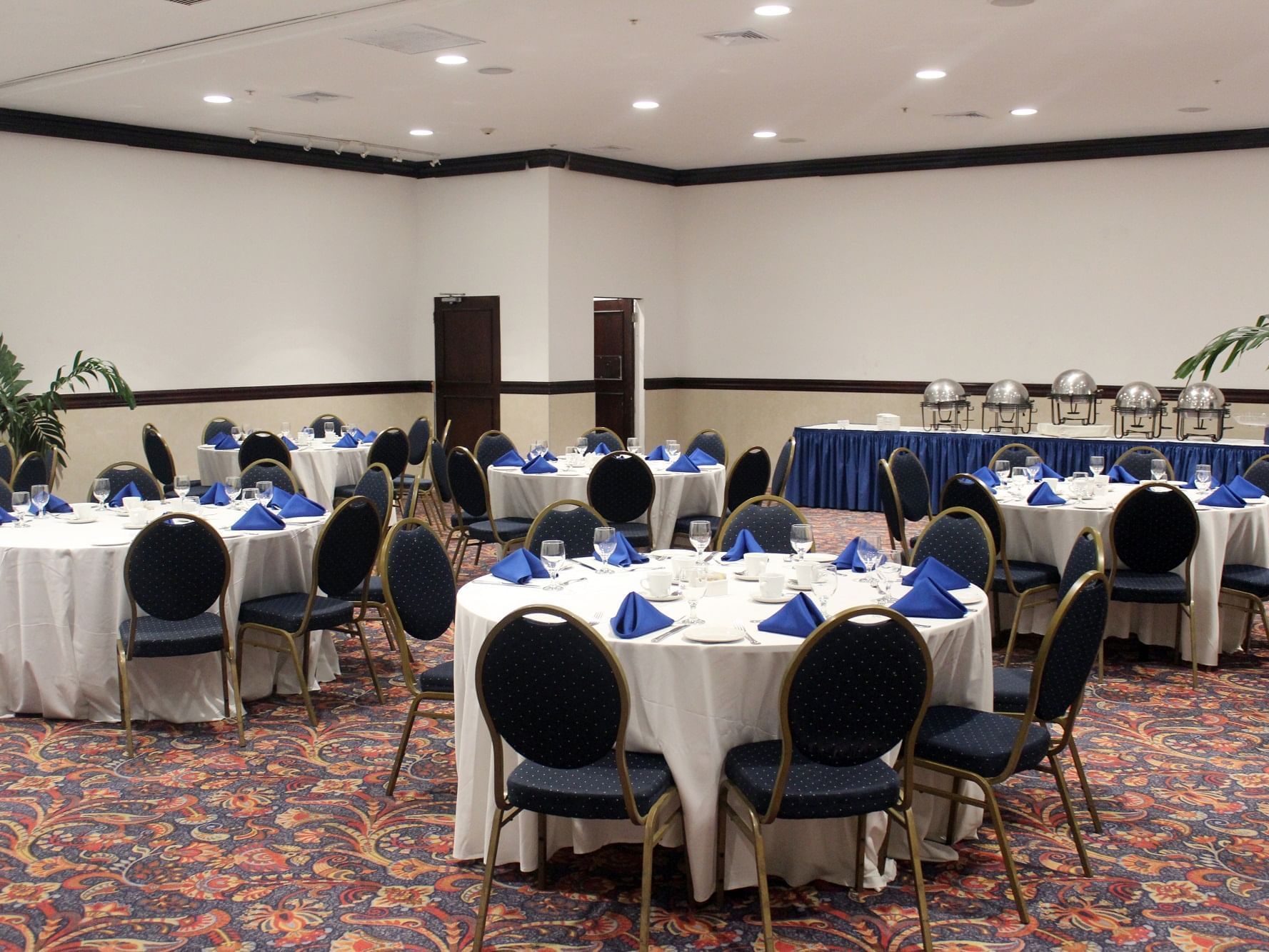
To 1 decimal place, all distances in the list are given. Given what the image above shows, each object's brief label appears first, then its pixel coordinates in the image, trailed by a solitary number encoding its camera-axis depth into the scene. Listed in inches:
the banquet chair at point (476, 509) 308.5
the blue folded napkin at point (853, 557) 178.5
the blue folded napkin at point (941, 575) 165.6
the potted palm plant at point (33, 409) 365.1
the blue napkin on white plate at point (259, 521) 223.0
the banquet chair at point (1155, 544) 237.8
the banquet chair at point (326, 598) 210.4
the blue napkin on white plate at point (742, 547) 193.6
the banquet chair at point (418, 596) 172.4
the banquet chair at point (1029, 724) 141.4
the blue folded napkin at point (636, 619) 146.1
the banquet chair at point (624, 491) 297.6
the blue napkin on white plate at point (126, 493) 254.4
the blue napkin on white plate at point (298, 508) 238.4
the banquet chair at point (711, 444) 359.3
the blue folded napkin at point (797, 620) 145.5
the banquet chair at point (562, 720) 126.3
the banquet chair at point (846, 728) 126.0
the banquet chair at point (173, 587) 198.7
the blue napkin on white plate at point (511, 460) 337.7
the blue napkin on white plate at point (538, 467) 322.0
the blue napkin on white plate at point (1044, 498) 257.8
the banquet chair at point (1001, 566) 248.4
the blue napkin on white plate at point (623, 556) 188.9
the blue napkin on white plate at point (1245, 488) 263.6
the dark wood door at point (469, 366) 513.3
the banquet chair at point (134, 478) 280.2
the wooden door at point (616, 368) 557.3
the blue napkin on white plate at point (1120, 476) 299.0
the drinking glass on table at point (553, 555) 165.9
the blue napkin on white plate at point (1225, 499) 255.4
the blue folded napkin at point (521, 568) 173.3
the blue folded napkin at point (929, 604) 153.6
